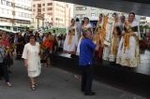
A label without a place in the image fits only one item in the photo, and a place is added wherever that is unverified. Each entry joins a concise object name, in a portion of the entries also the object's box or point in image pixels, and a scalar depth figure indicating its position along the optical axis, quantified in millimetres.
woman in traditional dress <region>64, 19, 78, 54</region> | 5294
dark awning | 3735
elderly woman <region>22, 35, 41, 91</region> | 3935
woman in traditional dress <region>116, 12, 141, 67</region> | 3929
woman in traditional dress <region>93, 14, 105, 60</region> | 4532
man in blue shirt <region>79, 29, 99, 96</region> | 3575
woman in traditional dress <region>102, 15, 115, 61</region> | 4360
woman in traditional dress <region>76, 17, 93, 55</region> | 4624
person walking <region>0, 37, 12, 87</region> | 4167
